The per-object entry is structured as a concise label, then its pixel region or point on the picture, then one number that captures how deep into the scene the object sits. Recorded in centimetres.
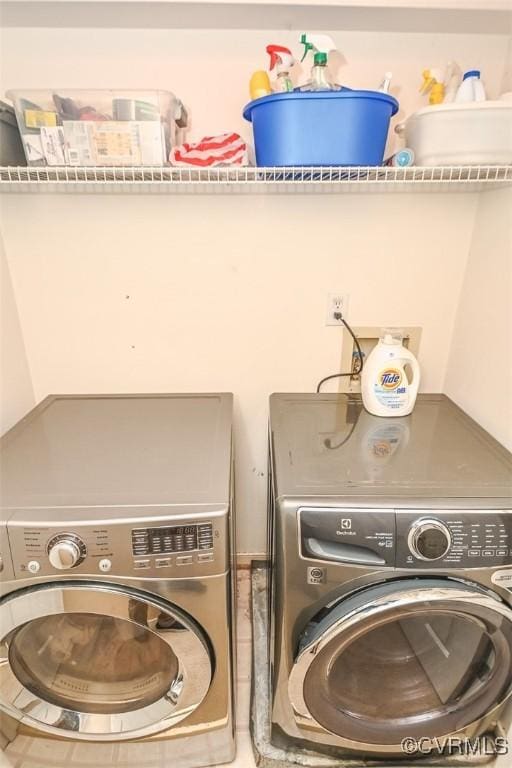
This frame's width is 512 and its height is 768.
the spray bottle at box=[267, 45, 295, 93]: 111
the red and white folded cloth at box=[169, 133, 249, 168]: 111
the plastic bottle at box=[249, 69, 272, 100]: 112
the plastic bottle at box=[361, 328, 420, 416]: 133
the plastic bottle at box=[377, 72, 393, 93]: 112
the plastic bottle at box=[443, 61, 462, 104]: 119
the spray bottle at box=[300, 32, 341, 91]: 102
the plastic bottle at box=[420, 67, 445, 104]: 118
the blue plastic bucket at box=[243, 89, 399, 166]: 101
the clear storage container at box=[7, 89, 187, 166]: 105
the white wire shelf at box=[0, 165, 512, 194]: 106
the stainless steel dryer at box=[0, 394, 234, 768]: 93
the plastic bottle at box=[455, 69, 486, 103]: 111
